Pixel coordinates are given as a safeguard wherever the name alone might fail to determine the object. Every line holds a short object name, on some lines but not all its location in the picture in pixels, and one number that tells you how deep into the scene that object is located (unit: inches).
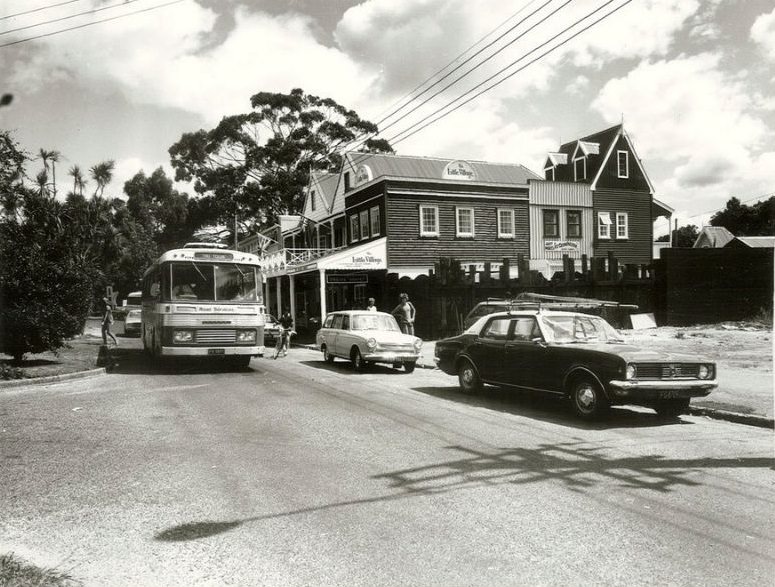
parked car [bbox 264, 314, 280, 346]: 1010.7
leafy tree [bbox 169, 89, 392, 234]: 1904.5
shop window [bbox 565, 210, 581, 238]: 1385.3
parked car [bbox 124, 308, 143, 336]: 1369.3
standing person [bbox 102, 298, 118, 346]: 922.1
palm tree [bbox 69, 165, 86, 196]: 1229.9
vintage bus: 595.8
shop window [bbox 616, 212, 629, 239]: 1438.2
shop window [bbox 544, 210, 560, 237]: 1354.6
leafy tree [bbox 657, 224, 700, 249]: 3821.4
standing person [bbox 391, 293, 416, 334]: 778.2
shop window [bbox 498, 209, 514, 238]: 1305.4
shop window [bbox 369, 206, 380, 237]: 1231.2
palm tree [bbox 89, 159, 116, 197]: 1334.4
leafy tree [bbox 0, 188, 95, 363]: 601.3
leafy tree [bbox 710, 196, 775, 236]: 2950.3
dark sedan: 345.4
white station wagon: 619.8
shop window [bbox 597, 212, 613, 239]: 1412.4
